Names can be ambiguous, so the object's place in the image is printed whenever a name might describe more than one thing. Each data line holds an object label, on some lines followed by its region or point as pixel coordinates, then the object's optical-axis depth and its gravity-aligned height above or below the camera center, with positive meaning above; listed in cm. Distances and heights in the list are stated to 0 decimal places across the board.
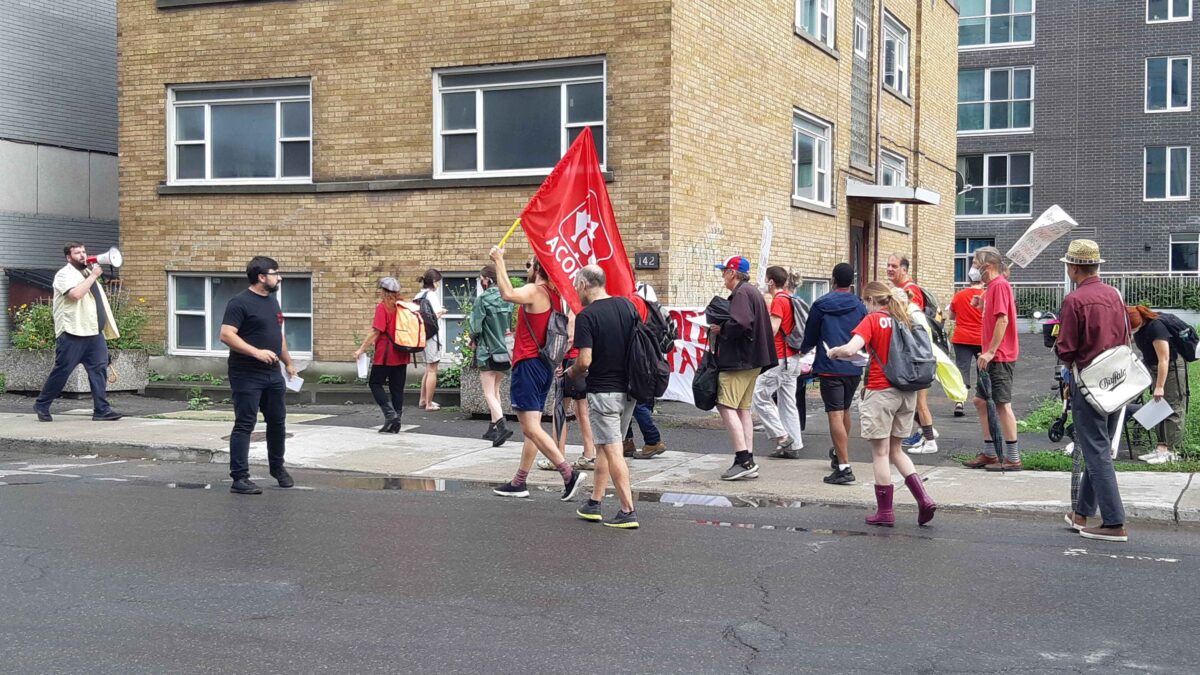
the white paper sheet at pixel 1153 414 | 944 -73
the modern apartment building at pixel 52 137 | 1973 +305
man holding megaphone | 1359 -13
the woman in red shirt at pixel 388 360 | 1304 -46
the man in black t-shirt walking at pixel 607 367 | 834 -34
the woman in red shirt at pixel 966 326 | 1245 -7
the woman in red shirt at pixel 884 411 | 833 -64
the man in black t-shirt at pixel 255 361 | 938 -35
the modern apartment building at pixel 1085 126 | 3747 +618
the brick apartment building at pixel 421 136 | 1584 +256
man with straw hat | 793 -19
